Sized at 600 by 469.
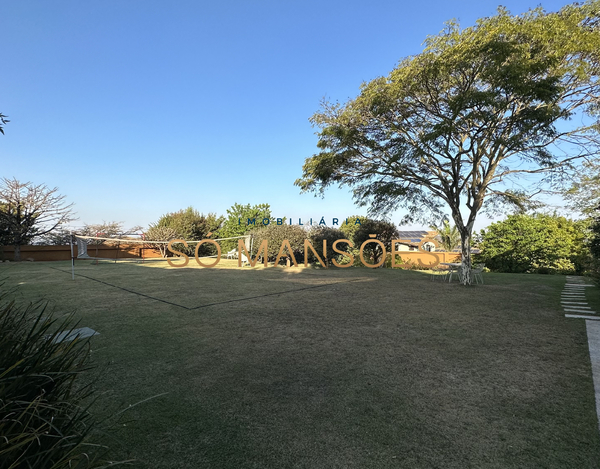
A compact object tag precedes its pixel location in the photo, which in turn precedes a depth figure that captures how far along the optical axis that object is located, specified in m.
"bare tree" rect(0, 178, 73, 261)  18.73
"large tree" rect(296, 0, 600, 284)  7.91
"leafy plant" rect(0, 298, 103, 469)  1.15
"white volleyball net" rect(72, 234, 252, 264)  21.86
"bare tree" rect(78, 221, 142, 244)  25.59
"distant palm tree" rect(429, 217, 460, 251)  25.94
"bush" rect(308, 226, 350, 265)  16.64
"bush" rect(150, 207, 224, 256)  23.53
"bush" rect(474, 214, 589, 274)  15.02
